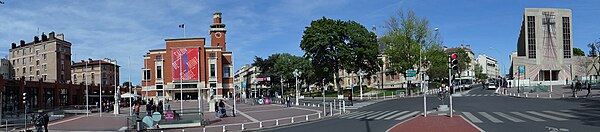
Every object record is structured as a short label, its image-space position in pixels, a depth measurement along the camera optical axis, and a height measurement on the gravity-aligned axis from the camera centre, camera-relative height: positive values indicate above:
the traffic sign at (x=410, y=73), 28.03 -0.04
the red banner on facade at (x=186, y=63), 93.56 +2.01
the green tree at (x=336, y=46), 68.69 +3.72
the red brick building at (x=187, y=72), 99.62 +0.23
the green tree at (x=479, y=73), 159.88 -0.50
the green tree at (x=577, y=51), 137.10 +5.79
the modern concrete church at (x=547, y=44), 98.38 +5.54
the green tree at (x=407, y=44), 66.44 +3.87
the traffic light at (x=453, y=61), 23.42 +0.51
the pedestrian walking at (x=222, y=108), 33.79 -2.43
